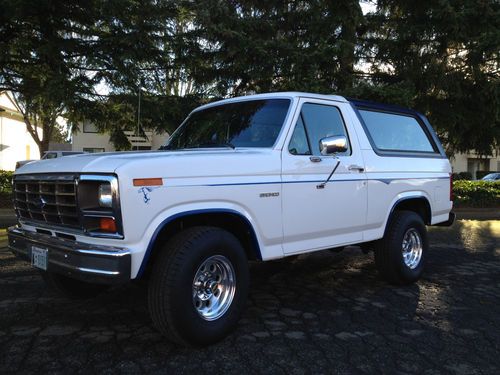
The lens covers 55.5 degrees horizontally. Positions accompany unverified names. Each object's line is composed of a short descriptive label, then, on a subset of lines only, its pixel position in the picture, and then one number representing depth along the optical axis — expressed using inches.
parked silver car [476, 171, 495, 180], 1550.2
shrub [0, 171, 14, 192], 483.5
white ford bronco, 125.6
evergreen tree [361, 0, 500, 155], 422.6
